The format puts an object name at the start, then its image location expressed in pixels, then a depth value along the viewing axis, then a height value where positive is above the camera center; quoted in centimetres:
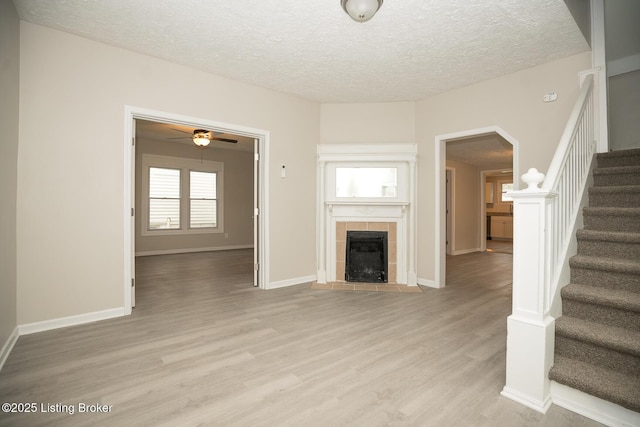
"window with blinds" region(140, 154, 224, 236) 713 +46
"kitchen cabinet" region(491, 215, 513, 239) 1099 -46
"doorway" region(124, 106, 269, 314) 313 +38
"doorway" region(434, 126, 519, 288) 377 +60
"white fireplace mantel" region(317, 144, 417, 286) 443 +15
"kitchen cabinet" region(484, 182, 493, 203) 1202 +90
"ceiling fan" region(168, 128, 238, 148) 535 +136
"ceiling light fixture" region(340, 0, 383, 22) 226 +154
